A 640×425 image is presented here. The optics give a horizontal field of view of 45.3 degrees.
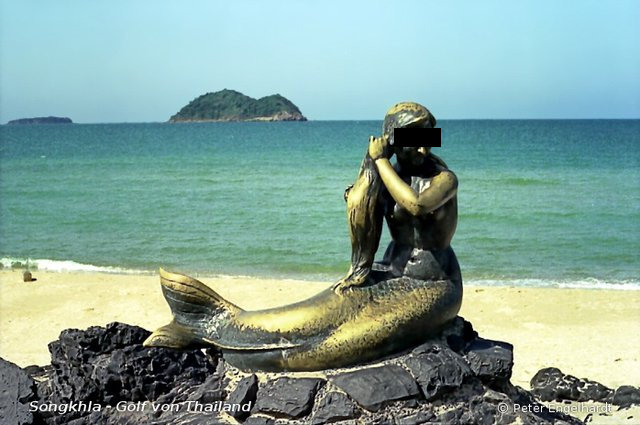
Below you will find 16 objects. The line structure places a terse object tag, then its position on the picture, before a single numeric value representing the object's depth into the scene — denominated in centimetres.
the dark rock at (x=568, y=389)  638
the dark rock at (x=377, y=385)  432
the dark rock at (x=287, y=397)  433
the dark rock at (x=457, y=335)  472
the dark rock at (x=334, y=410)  428
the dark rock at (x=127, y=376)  484
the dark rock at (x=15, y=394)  482
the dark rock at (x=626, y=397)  630
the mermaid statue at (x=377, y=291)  448
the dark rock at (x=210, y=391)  459
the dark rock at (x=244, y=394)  442
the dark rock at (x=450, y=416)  435
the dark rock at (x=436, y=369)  438
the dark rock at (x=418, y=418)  429
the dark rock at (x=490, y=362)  460
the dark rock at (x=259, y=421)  434
